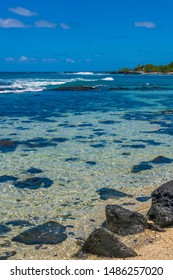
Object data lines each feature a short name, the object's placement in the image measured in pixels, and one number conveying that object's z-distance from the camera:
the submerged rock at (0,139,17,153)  15.38
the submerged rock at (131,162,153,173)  12.55
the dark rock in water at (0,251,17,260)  7.08
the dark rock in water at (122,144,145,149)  16.02
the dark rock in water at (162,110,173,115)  28.55
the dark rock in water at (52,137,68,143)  17.33
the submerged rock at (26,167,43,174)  12.36
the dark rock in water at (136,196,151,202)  9.91
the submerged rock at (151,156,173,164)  13.55
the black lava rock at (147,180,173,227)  8.20
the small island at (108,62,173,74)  140.25
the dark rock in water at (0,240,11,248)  7.52
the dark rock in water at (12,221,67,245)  7.69
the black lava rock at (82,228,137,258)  6.83
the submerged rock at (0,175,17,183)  11.44
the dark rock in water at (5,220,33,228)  8.42
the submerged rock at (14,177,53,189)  10.91
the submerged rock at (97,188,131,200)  10.13
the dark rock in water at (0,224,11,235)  8.09
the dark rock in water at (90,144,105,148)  16.16
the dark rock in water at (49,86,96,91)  52.96
